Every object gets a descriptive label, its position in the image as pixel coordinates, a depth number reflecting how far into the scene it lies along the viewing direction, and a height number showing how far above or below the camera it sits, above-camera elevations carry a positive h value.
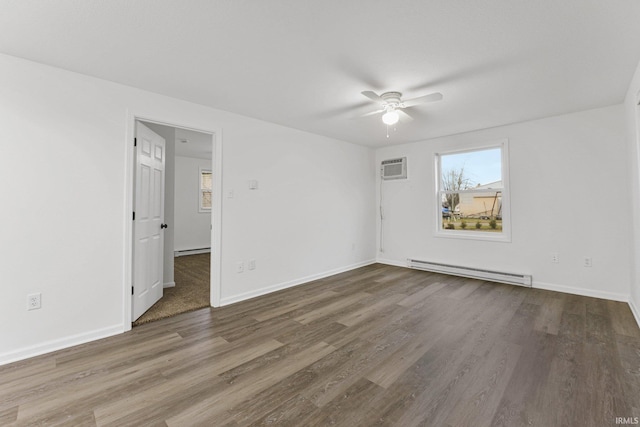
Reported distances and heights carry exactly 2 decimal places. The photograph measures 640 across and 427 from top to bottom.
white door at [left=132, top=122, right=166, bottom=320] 2.89 -0.02
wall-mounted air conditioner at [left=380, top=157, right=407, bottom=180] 5.30 +0.99
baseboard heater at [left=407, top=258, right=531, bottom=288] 4.05 -0.85
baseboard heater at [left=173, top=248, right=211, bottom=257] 6.77 -0.83
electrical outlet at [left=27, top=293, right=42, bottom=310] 2.25 -0.68
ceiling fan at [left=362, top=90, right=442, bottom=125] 2.63 +1.19
